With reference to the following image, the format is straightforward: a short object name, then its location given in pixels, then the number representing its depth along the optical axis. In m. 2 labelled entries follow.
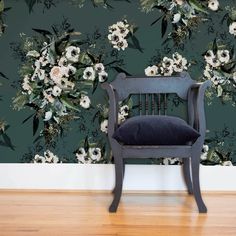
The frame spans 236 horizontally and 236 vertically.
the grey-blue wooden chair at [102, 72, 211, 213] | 1.88
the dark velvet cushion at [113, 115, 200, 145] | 1.84
